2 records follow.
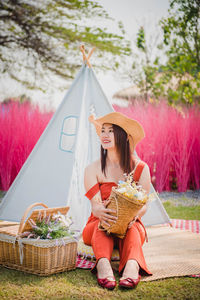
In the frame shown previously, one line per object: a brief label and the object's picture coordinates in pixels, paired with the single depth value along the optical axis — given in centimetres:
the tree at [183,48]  709
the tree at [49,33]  954
